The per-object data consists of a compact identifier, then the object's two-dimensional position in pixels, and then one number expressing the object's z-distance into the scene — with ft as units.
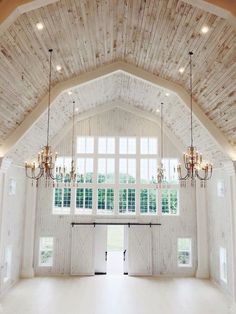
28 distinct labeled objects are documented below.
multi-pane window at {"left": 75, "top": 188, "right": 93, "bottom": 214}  37.09
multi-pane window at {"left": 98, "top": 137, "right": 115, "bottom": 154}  38.17
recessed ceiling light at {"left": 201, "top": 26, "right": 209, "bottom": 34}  17.28
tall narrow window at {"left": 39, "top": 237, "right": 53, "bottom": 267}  35.91
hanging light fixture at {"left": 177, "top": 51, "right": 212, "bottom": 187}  18.94
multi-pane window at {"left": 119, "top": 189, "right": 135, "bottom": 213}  37.29
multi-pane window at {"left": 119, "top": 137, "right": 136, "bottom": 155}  38.24
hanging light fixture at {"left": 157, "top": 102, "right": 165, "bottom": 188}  30.07
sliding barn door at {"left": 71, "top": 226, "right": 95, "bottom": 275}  35.60
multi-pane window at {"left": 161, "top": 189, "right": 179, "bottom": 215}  37.14
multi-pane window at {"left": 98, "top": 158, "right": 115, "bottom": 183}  37.73
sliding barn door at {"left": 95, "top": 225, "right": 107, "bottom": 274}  36.68
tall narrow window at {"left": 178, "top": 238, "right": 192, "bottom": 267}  36.19
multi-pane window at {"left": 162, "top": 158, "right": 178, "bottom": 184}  37.80
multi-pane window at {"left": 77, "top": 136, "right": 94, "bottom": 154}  37.96
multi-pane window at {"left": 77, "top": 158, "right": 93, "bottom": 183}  37.65
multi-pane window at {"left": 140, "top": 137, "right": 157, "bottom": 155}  38.17
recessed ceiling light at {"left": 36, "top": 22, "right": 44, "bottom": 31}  17.30
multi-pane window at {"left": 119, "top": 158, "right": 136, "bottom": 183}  37.83
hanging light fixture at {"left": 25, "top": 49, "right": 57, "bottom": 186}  18.78
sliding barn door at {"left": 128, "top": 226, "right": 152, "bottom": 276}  35.76
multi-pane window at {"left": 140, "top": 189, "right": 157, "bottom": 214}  37.22
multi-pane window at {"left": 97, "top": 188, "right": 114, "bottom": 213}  37.19
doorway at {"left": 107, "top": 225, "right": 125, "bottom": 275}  37.86
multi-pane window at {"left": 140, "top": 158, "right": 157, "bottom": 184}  37.78
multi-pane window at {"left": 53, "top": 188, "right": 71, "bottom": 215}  36.81
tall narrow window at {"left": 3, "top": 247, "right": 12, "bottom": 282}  29.55
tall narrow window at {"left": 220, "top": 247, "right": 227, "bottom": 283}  29.78
